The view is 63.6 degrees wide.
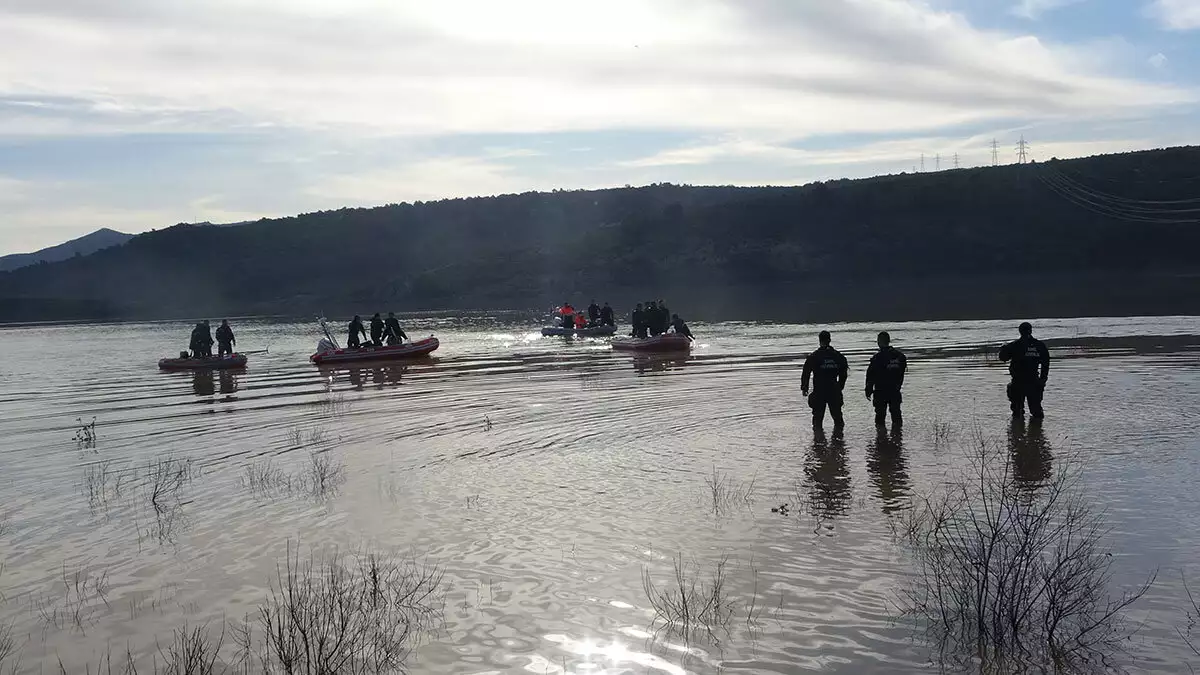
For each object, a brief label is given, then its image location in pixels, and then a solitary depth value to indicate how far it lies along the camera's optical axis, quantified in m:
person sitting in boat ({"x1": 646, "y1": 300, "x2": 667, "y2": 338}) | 33.00
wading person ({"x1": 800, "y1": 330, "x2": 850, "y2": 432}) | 14.52
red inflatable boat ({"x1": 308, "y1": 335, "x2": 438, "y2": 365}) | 32.66
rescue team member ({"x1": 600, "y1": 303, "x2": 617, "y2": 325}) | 43.92
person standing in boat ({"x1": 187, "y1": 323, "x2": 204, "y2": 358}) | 33.12
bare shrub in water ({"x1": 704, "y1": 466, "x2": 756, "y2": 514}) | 10.34
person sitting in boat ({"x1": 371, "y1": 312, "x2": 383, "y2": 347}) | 34.06
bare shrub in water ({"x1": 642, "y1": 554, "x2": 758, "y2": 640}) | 7.05
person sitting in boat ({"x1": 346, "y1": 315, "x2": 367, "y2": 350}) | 33.41
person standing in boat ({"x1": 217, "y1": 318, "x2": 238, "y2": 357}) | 33.47
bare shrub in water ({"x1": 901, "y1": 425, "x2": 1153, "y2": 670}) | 6.38
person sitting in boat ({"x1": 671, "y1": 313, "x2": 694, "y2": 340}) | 32.50
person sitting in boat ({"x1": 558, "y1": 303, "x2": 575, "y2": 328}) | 44.85
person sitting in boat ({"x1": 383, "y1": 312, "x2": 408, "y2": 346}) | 34.22
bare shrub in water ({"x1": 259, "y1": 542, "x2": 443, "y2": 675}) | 6.61
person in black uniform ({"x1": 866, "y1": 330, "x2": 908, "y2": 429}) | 14.55
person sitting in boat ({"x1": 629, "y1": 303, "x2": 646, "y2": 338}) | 33.44
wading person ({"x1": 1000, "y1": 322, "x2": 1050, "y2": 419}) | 14.75
